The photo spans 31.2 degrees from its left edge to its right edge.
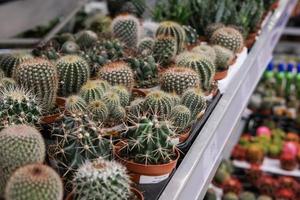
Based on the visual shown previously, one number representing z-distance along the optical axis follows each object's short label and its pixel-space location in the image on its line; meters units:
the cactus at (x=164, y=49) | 1.96
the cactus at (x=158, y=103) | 1.44
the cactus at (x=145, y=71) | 1.82
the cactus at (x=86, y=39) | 2.08
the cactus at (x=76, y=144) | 1.18
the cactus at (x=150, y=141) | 1.27
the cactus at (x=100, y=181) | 1.04
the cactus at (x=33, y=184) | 0.93
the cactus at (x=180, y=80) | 1.66
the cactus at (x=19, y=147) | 1.04
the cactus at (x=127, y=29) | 2.13
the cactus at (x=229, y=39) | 2.14
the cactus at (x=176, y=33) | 2.08
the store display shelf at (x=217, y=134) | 1.26
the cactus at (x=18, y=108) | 1.24
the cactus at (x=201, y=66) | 1.79
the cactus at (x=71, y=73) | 1.63
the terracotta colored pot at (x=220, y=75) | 1.96
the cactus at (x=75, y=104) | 1.38
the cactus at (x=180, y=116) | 1.47
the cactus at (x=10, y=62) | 1.67
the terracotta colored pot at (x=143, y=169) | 1.29
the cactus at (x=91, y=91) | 1.48
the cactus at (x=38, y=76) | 1.46
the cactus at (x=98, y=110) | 1.39
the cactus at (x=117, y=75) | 1.64
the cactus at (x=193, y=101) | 1.56
